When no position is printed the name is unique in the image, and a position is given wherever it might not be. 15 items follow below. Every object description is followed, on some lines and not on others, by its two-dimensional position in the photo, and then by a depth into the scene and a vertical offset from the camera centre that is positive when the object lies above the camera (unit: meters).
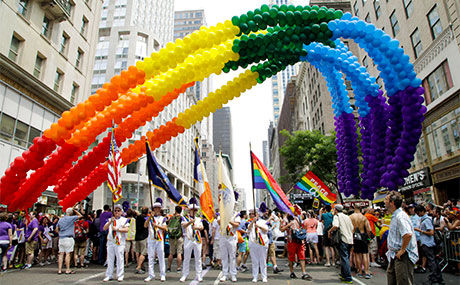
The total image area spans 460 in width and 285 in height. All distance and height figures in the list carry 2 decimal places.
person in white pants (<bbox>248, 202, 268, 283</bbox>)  8.14 -0.84
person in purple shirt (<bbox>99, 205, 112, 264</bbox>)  10.79 -0.63
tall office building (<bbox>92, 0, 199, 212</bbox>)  42.16 +26.13
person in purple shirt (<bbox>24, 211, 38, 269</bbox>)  10.02 -0.60
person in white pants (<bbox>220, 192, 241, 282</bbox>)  8.31 -0.86
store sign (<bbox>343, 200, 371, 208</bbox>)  21.30 +0.71
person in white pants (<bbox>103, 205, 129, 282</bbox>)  8.00 -0.70
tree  25.95 +5.39
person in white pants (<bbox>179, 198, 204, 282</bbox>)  8.03 -0.68
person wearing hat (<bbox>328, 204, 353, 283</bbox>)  7.73 -0.59
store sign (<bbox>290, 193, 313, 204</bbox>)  22.91 +1.27
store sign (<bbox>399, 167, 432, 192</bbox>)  18.98 +2.13
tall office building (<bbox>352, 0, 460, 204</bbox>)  15.82 +7.41
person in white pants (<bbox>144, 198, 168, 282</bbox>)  8.14 -0.60
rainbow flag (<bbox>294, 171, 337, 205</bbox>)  13.27 +1.20
